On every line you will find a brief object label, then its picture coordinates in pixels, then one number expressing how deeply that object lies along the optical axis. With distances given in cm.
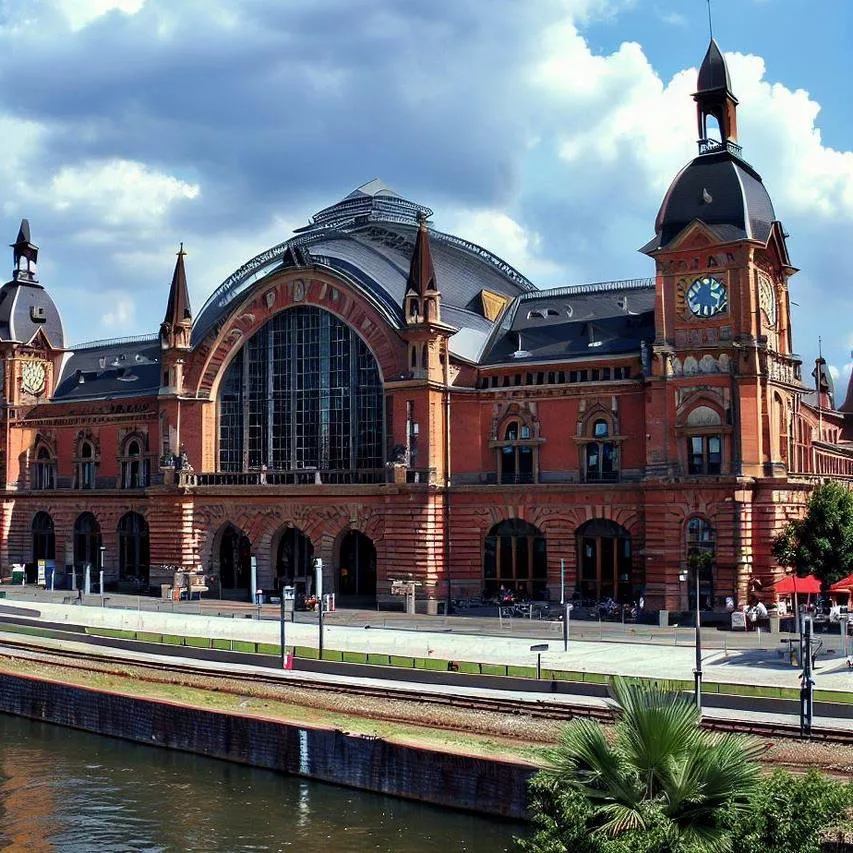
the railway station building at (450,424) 5928
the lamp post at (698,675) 3412
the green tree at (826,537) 5388
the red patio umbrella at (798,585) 4828
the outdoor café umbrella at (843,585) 4886
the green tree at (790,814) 1584
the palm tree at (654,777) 1582
